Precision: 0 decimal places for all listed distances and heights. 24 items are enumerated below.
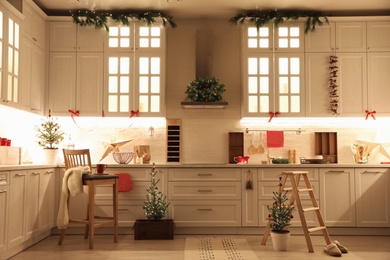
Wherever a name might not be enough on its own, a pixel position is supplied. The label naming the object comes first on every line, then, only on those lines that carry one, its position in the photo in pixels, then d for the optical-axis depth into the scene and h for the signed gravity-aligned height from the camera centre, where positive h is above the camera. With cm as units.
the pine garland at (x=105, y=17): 585 +169
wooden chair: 468 -45
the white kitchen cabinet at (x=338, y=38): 591 +145
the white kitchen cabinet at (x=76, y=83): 584 +84
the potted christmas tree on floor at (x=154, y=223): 516 -85
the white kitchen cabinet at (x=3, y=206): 396 -52
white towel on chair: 478 -42
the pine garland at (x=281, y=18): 587 +171
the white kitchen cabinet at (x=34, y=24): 519 +149
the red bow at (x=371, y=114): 578 +45
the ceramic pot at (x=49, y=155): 554 -9
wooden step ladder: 454 -60
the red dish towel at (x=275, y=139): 614 +14
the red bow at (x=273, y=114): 585 +45
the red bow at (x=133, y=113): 583 +45
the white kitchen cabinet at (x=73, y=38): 588 +142
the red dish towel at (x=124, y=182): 537 -40
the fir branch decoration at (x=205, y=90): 567 +73
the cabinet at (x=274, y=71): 589 +102
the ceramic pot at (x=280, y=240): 458 -92
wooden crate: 515 -93
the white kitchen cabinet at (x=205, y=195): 551 -56
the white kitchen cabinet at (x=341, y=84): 585 +85
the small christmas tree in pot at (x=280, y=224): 457 -76
